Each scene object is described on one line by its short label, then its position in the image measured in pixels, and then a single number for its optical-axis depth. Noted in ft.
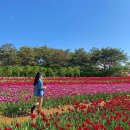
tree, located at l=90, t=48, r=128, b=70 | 84.42
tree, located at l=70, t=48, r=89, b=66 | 81.82
